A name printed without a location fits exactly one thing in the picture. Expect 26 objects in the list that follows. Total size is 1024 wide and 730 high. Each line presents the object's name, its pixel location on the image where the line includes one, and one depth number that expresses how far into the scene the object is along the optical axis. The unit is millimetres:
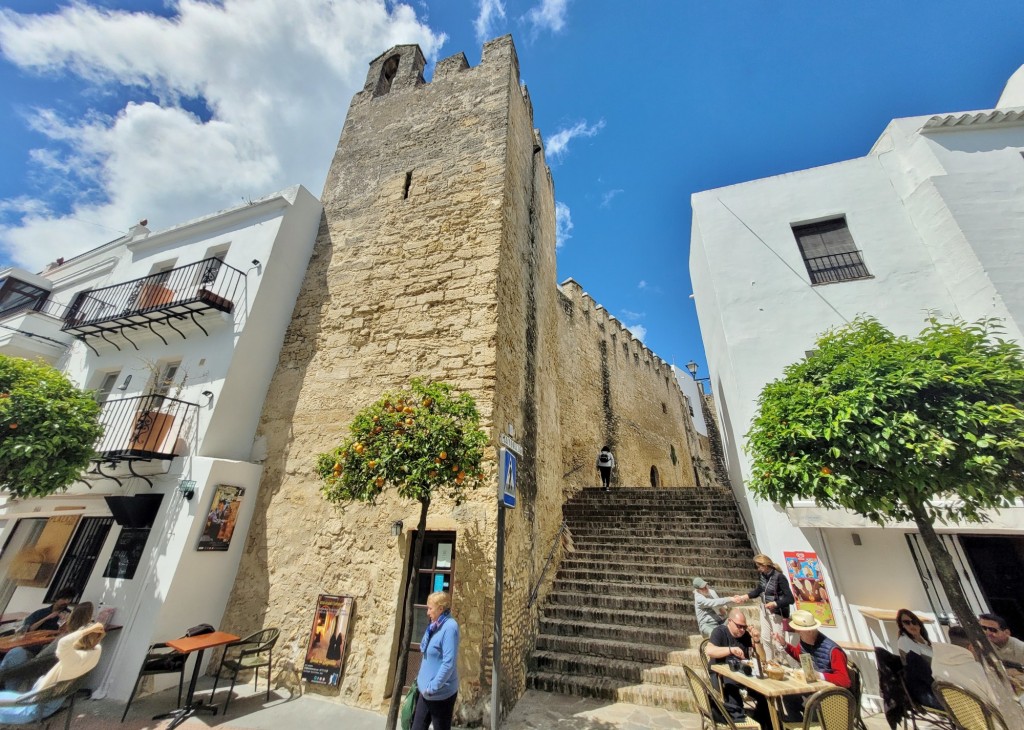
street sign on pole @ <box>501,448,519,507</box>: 3672
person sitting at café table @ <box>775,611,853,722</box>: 3539
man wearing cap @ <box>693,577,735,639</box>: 4504
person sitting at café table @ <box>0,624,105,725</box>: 3564
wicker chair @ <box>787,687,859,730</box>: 2988
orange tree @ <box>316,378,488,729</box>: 3639
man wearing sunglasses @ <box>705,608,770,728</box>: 3566
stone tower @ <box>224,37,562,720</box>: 5020
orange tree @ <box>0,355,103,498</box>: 4918
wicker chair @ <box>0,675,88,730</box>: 3574
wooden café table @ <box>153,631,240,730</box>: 4223
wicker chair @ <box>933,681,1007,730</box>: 2969
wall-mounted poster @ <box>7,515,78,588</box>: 6582
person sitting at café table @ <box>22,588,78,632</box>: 5102
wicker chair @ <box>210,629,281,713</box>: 4607
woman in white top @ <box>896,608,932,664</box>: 3834
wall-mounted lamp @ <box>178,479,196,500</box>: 5574
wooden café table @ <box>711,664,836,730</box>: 3207
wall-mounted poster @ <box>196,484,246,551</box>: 5570
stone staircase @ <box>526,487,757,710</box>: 4836
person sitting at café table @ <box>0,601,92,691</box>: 3953
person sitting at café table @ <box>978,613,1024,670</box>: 3992
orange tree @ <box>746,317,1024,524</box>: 3281
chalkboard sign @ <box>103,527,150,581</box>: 5439
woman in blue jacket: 3164
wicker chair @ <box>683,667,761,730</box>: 3270
